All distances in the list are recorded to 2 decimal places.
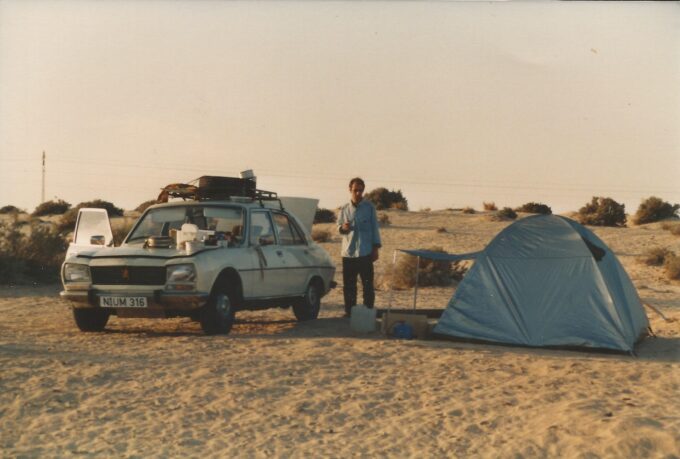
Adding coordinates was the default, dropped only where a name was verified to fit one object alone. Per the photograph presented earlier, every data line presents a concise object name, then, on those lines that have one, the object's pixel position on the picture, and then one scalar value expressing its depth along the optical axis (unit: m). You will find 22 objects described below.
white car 10.80
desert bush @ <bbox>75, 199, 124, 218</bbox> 45.14
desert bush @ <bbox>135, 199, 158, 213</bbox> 44.96
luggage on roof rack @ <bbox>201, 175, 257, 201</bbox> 12.62
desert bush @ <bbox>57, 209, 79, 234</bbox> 35.68
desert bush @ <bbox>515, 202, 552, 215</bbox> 44.26
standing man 12.66
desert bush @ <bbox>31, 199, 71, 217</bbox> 47.47
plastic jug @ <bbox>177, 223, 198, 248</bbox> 11.33
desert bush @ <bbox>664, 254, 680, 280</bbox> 21.89
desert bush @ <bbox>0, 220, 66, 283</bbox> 19.67
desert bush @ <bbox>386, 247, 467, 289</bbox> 20.85
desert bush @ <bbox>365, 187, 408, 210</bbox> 44.66
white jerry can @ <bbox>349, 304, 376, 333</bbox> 11.85
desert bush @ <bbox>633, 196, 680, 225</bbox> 38.28
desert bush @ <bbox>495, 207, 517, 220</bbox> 37.94
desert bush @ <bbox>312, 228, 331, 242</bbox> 32.31
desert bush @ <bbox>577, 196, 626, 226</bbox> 37.97
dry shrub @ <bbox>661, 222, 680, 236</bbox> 30.30
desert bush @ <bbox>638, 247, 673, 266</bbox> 24.70
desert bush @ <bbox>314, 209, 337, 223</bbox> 39.78
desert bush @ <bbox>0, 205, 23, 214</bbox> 51.19
